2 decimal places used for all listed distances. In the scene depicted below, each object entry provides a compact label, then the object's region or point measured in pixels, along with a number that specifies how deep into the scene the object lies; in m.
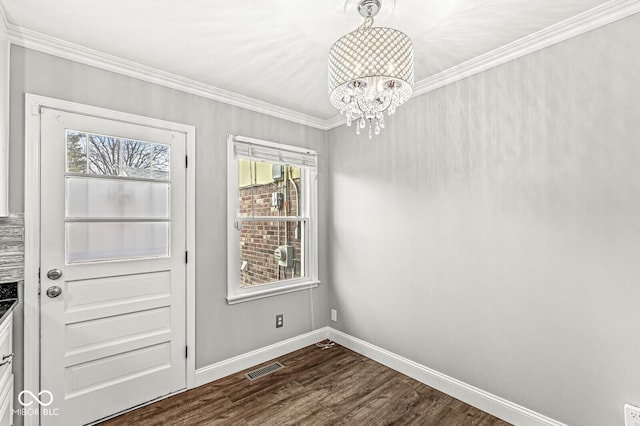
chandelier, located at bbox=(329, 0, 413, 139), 1.56
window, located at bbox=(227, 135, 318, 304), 2.88
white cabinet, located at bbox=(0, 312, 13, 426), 1.59
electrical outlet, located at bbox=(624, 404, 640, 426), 1.65
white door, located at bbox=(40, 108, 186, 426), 2.05
